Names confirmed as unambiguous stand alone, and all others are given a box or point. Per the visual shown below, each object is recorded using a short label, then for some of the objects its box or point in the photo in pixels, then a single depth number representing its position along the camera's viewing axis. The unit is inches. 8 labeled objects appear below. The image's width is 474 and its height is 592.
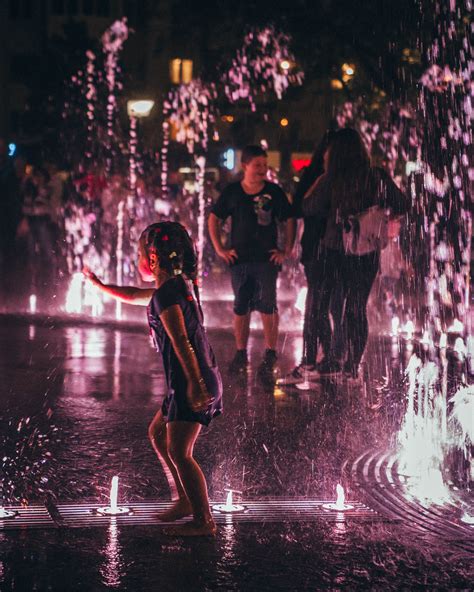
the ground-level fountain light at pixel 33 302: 614.1
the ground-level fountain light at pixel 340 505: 243.4
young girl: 223.1
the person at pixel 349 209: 410.6
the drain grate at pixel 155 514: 227.9
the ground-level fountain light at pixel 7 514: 229.6
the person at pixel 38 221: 814.5
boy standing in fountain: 429.4
